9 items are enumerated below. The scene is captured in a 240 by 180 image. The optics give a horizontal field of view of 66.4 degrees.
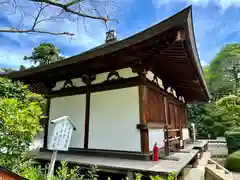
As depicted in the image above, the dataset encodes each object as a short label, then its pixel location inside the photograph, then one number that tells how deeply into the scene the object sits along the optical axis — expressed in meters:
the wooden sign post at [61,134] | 3.07
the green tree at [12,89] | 3.26
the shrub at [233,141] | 8.09
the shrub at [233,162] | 5.93
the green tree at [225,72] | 17.08
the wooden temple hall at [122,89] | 3.10
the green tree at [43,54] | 18.36
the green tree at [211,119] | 13.65
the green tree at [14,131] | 2.38
